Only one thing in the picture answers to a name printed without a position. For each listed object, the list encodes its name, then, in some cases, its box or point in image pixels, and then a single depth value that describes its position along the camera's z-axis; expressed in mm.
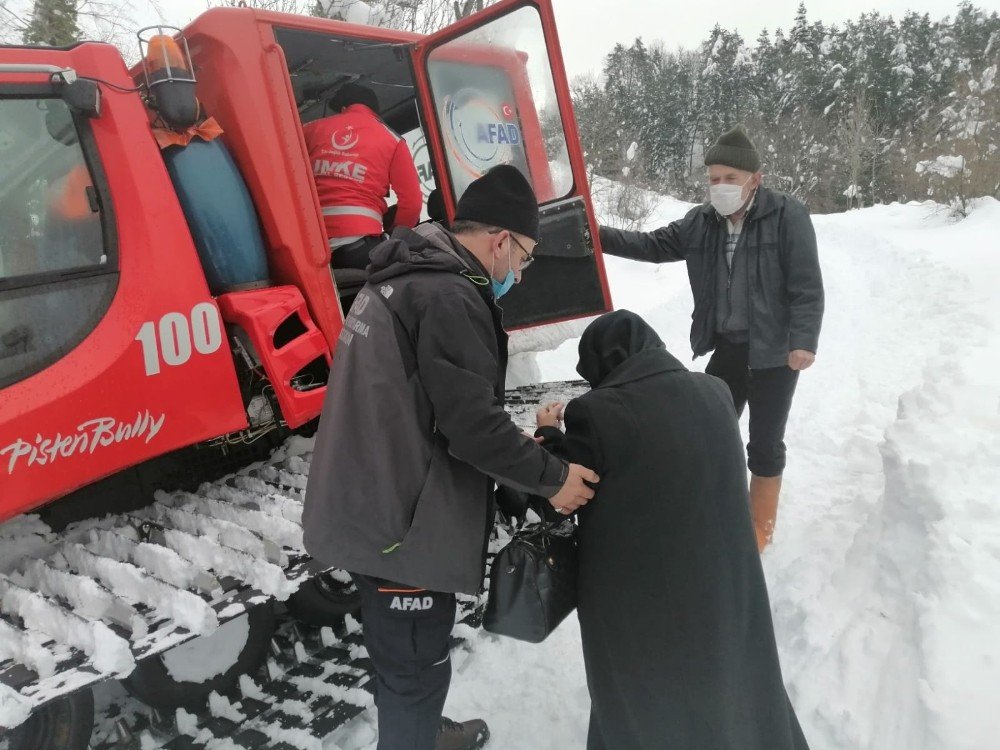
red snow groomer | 2031
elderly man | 3062
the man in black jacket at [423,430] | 1654
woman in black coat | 1653
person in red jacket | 3219
